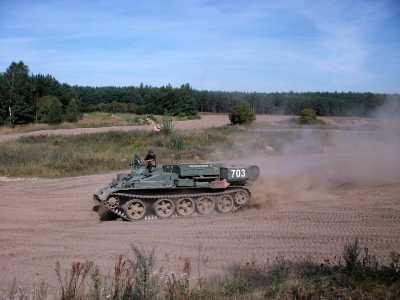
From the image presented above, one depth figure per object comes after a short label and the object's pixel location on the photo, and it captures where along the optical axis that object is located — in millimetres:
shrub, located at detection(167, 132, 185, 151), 33888
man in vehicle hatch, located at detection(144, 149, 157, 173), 15578
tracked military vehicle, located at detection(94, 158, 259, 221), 14898
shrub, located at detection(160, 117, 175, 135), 38906
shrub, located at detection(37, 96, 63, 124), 59531
